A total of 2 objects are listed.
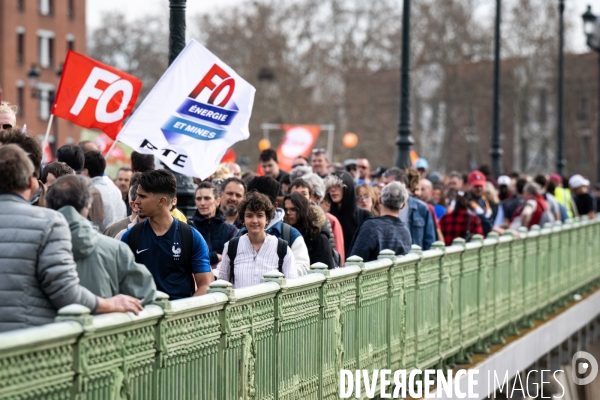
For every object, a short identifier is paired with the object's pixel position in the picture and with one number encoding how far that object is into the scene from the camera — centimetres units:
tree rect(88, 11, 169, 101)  8981
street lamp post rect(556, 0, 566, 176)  4205
